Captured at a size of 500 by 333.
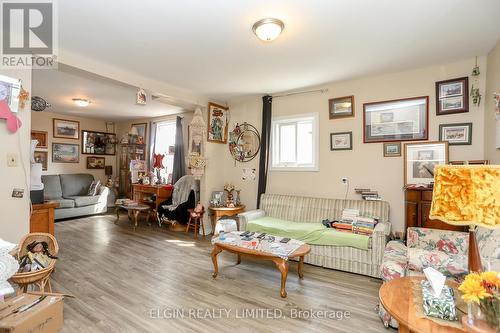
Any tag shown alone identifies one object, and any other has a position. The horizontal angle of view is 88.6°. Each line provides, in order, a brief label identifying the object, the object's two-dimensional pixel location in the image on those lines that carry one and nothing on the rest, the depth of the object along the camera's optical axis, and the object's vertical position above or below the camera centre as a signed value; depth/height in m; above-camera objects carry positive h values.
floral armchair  1.88 -0.74
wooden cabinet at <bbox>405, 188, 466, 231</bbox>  2.85 -0.47
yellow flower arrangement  0.99 -0.49
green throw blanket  3.00 -0.86
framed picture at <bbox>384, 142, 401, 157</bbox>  3.44 +0.23
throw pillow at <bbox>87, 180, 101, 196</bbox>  6.29 -0.62
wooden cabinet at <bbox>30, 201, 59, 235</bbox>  3.13 -0.68
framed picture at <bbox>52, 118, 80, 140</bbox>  6.32 +0.88
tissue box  1.16 -0.64
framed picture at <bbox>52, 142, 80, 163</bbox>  6.33 +0.27
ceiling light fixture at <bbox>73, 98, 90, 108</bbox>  4.97 +1.21
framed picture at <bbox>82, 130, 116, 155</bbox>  6.92 +0.58
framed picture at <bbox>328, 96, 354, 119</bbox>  3.79 +0.89
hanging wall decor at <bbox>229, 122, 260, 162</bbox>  4.69 +0.42
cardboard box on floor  1.55 -0.99
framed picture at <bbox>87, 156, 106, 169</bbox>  7.02 +0.04
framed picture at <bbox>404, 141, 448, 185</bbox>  3.15 +0.09
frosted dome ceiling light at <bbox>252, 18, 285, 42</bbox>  2.18 +1.18
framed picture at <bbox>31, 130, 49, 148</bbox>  5.95 +0.61
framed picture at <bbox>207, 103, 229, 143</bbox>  4.68 +0.79
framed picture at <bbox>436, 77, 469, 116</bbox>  3.03 +0.86
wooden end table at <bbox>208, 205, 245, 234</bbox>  4.28 -0.79
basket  1.93 -0.84
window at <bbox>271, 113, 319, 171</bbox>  4.14 +0.38
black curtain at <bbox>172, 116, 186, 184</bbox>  5.94 +0.19
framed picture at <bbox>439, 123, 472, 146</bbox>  3.02 +0.40
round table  1.10 -0.69
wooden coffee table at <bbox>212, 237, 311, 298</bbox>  2.46 -0.92
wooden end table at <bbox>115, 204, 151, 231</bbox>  5.20 -0.94
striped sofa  2.90 -0.76
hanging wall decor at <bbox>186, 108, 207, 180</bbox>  4.49 +0.33
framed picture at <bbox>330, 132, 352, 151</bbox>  3.81 +0.38
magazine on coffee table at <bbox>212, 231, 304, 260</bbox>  2.54 -0.84
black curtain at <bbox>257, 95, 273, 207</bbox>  4.47 +0.44
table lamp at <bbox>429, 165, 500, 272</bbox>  1.17 -0.15
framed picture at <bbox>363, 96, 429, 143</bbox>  3.30 +0.63
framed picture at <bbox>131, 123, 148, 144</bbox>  6.89 +0.92
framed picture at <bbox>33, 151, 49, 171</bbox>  5.97 +0.14
